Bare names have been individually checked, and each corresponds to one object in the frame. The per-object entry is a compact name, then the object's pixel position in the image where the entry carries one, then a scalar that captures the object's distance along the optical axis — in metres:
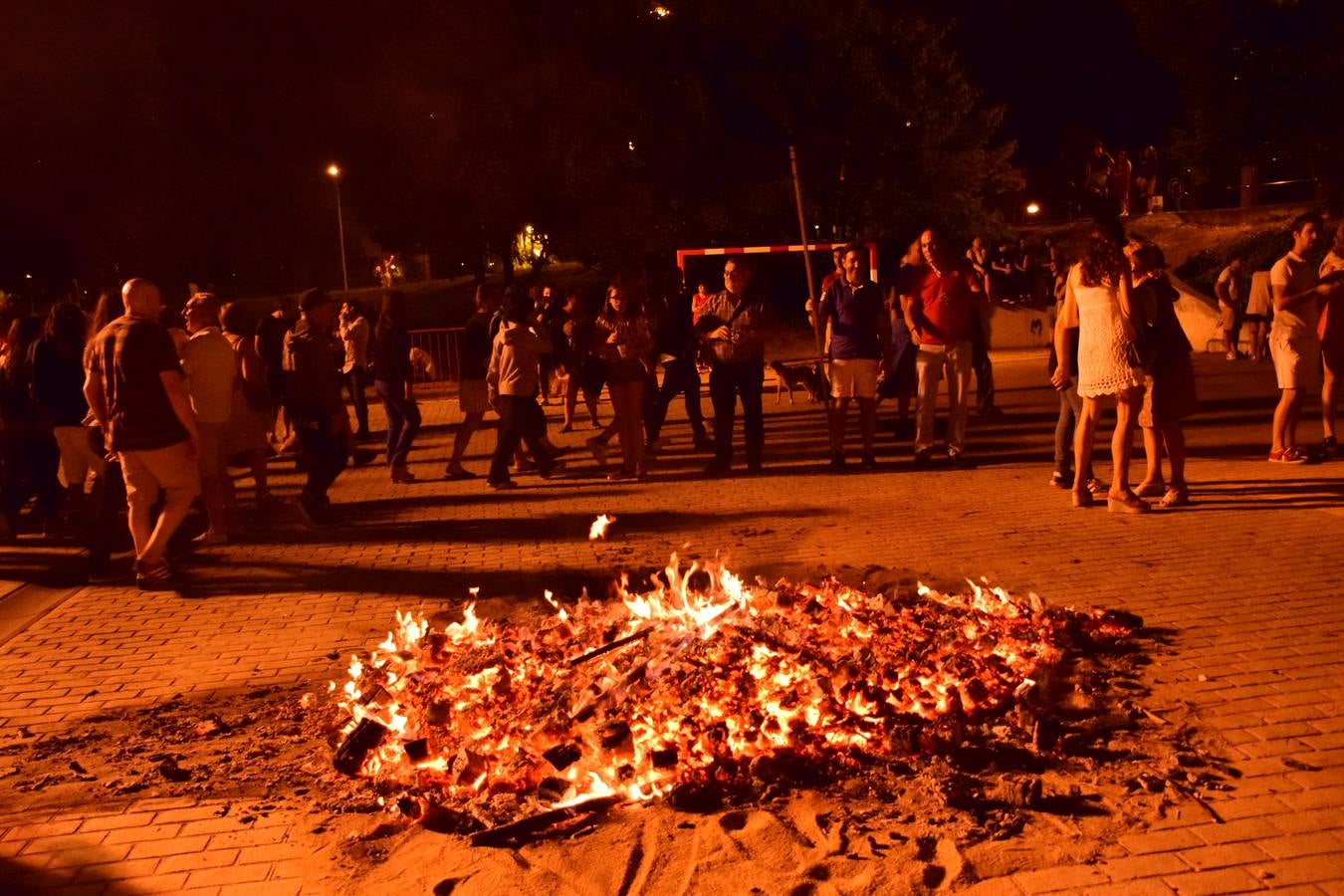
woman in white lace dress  8.48
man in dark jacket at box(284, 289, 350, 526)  9.83
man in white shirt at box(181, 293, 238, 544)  9.25
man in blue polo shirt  11.02
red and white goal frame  18.67
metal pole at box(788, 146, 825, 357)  12.31
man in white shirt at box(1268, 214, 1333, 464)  9.95
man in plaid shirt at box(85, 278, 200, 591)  7.89
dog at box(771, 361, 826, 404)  15.27
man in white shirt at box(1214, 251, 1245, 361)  19.88
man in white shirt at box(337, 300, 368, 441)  15.08
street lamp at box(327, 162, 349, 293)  45.31
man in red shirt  10.83
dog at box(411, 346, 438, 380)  20.77
